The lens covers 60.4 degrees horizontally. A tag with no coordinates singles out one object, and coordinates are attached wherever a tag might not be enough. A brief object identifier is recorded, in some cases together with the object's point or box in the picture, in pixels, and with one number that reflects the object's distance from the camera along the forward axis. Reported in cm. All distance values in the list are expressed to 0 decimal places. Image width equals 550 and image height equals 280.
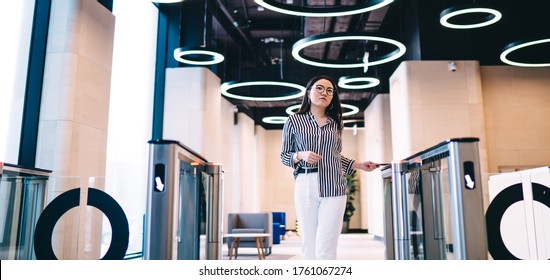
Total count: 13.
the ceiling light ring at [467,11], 691
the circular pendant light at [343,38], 782
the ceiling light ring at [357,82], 1003
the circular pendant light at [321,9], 680
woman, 210
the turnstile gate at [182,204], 324
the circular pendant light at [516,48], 768
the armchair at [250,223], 926
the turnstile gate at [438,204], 311
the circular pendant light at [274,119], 1417
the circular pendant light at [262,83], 982
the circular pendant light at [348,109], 1242
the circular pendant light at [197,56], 829
